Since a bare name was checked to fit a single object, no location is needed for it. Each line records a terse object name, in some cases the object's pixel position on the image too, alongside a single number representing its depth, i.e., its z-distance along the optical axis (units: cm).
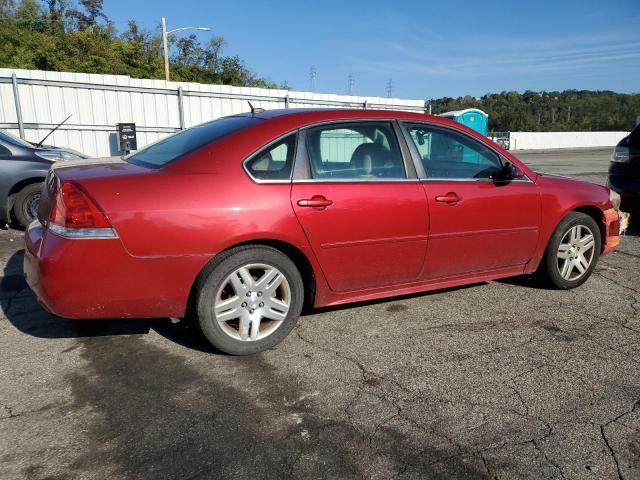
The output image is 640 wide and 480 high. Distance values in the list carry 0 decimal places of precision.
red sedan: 279
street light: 2474
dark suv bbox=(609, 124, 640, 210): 647
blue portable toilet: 1343
